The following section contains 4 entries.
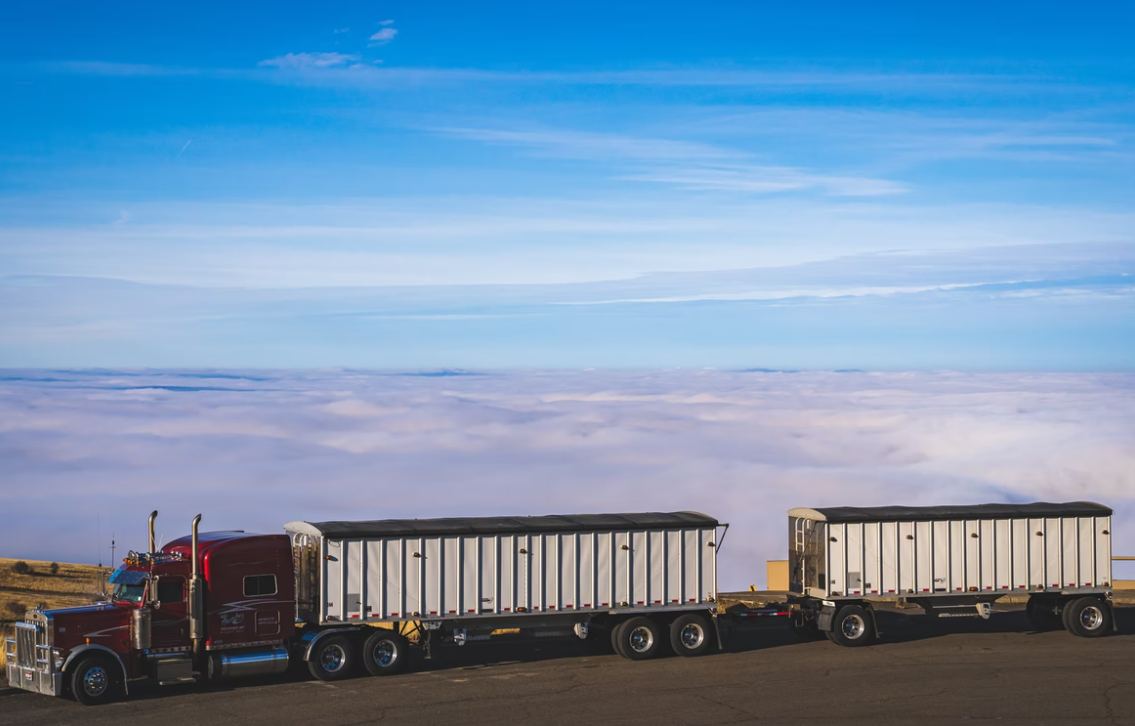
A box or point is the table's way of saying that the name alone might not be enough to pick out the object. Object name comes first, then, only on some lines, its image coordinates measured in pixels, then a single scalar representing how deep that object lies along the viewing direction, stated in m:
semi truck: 22.55
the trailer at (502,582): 24.02
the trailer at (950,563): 27.83
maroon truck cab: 21.81
